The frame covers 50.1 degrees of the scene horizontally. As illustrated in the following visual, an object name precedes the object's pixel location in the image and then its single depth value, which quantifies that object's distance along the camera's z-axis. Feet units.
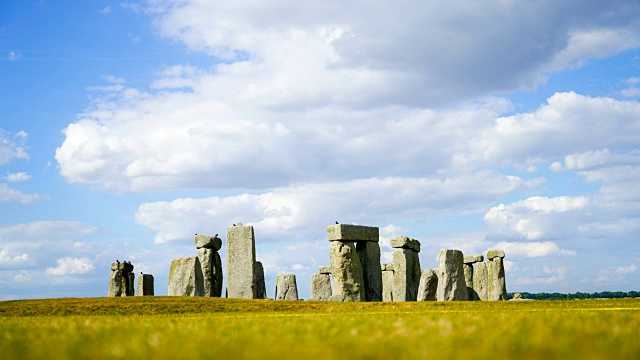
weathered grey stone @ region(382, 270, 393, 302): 113.91
